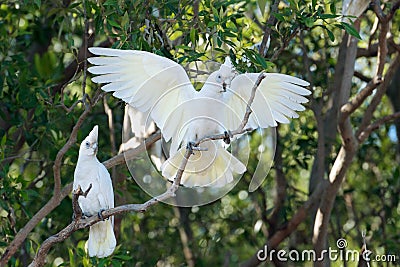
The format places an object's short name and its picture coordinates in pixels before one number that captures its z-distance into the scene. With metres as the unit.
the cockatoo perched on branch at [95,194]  8.07
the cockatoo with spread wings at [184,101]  7.17
